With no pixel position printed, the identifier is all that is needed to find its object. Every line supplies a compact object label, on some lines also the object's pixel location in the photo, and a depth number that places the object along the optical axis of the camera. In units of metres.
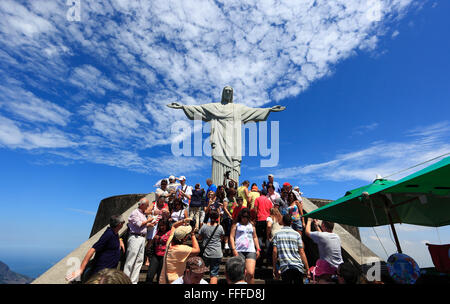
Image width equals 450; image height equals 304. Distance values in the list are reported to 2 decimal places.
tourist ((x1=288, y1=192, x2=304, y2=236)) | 5.25
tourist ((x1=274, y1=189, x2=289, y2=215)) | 6.15
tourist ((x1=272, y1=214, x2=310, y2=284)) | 3.46
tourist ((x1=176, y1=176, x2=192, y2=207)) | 7.14
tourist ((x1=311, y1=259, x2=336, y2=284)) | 3.17
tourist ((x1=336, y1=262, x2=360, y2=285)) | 2.50
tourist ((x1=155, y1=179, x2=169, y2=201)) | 6.22
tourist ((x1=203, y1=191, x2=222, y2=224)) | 6.19
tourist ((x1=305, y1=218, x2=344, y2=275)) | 3.43
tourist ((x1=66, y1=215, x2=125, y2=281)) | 3.15
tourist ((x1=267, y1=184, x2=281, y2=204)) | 6.51
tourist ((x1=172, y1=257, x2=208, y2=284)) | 2.32
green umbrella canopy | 3.47
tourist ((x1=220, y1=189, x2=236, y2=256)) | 5.62
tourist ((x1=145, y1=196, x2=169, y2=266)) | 4.78
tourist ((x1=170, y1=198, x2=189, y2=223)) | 5.78
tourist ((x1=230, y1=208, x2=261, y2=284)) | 3.87
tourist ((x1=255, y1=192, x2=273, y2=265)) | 5.43
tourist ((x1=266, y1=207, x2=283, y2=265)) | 4.87
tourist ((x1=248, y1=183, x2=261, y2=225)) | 6.50
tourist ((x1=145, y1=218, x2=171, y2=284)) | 3.87
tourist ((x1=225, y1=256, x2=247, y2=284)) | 2.22
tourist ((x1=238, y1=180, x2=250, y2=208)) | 6.26
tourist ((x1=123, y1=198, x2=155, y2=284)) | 4.00
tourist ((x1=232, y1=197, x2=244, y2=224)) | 5.37
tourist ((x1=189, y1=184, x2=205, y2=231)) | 6.91
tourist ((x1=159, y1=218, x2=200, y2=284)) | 3.09
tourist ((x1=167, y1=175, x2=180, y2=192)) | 6.95
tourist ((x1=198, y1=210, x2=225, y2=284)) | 3.68
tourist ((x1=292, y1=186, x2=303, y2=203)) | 7.88
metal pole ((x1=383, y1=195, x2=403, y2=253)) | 4.16
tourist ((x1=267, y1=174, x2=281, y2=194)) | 7.64
